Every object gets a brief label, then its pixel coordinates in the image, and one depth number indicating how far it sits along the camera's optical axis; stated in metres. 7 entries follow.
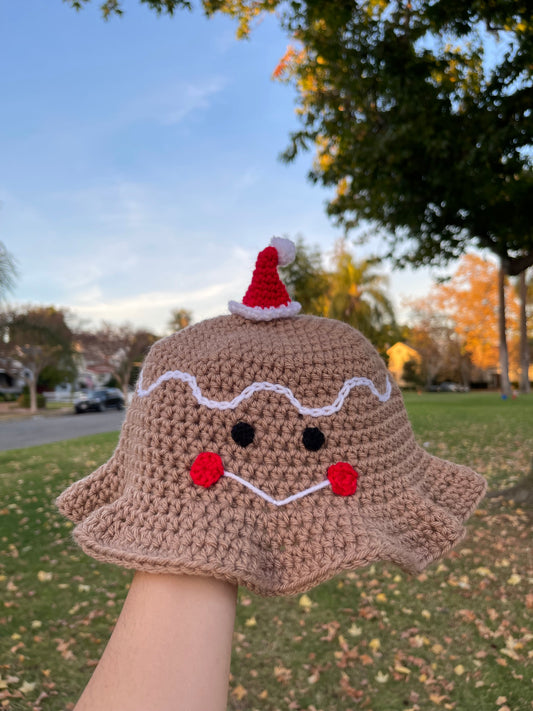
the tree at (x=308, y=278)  17.22
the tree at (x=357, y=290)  16.14
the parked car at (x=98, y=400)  25.22
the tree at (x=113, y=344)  28.38
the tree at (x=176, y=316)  27.25
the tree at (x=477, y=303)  25.22
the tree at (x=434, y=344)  34.22
